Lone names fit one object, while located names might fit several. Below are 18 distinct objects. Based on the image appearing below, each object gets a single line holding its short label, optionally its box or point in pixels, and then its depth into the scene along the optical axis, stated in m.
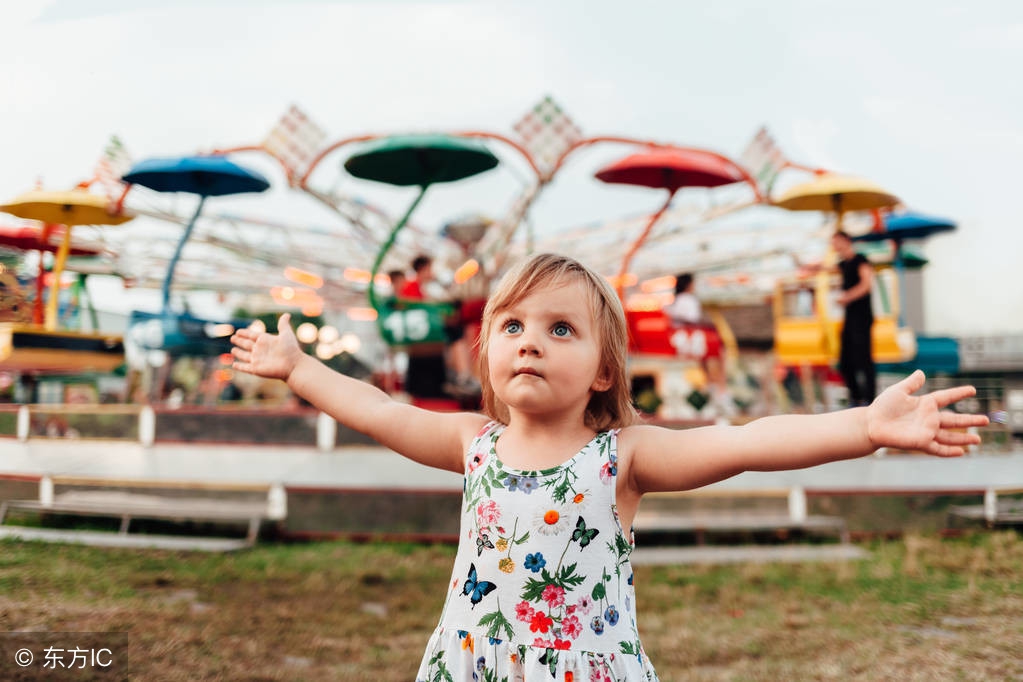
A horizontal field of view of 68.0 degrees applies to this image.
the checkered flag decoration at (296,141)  5.41
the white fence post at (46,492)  2.66
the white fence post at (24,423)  2.77
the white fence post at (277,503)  4.89
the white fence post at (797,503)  5.26
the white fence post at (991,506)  3.50
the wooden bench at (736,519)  5.11
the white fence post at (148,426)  5.07
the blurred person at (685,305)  7.68
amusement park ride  3.22
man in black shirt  5.64
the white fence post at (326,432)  5.51
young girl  1.49
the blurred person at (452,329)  6.82
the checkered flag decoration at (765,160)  6.80
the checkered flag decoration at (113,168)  3.12
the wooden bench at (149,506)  2.70
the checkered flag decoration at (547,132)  5.96
